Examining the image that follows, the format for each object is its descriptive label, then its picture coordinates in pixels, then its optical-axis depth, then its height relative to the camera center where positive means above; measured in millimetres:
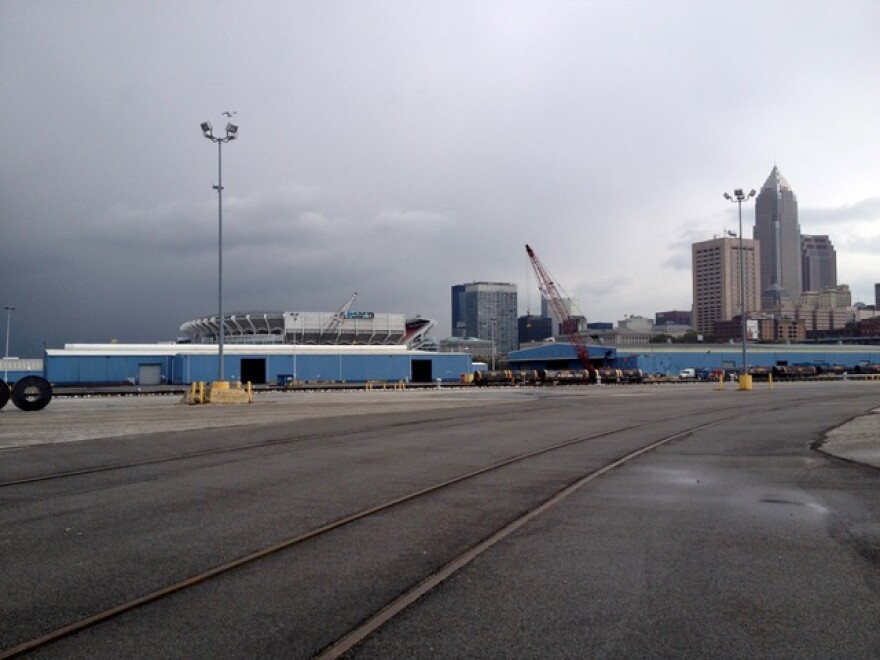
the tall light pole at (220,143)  41344 +11691
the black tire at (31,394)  35781 -1607
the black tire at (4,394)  36438 -1636
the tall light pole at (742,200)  57950 +11878
